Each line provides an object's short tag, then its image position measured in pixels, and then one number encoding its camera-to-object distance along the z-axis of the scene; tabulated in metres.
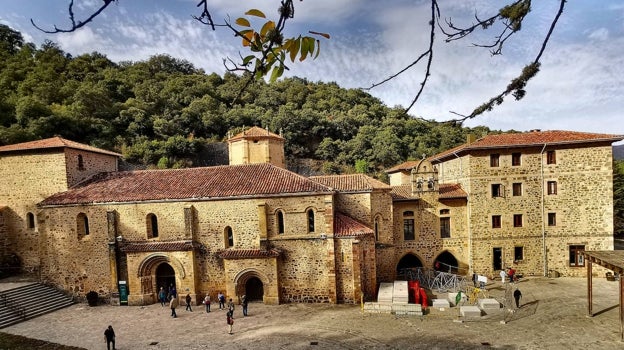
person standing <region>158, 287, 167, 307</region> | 17.02
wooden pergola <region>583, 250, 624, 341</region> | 11.77
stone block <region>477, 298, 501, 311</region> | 15.16
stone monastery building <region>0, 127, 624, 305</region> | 17.22
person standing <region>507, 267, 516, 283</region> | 19.70
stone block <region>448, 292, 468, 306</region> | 16.38
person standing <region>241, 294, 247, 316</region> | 15.20
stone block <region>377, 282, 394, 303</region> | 16.11
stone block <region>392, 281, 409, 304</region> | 15.91
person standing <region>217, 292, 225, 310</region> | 16.48
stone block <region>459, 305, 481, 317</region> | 14.52
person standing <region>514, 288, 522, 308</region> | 15.48
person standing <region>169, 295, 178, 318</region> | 15.25
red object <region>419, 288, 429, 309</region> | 15.94
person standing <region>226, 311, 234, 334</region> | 13.26
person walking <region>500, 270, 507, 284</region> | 19.75
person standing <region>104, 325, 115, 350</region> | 11.80
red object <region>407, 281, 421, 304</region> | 16.32
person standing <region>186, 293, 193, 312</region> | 16.34
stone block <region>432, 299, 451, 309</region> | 15.90
